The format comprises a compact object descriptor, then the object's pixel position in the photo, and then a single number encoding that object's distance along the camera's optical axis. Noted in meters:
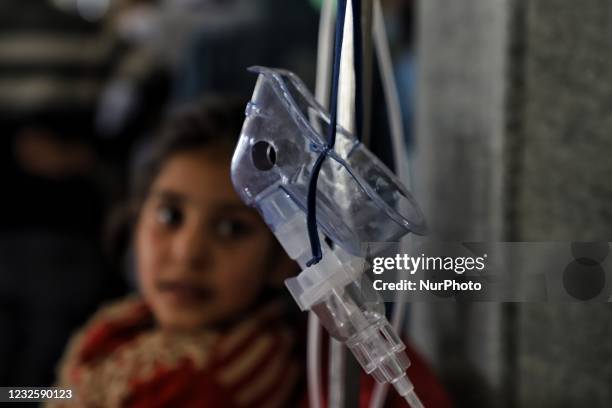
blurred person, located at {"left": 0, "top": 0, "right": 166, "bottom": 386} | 1.47
